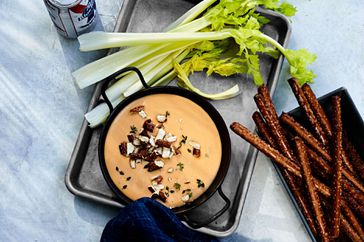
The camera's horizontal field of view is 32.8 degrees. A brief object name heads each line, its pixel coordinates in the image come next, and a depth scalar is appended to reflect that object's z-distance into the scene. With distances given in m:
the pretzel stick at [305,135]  1.34
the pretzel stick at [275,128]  1.34
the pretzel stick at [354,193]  1.32
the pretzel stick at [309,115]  1.35
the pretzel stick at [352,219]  1.31
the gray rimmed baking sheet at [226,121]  1.39
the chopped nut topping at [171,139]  1.35
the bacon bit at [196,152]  1.34
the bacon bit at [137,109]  1.38
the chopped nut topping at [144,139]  1.35
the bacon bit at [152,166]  1.33
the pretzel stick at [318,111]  1.36
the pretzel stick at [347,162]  1.35
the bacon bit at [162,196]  1.33
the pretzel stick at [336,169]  1.28
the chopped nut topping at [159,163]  1.33
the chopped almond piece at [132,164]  1.34
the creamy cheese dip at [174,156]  1.34
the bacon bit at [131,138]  1.35
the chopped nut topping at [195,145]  1.35
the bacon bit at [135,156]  1.34
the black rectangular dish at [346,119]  1.35
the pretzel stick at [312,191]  1.29
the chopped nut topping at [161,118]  1.36
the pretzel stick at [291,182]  1.32
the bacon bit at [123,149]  1.35
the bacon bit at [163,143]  1.34
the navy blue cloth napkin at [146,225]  1.27
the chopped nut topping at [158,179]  1.33
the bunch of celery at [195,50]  1.41
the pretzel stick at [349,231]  1.29
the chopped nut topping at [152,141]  1.34
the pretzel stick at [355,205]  1.32
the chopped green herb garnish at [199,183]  1.34
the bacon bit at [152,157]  1.34
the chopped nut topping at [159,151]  1.34
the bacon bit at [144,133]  1.35
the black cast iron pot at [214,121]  1.33
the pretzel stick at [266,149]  1.32
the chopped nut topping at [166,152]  1.33
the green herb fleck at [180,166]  1.34
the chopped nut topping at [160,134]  1.35
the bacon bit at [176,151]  1.34
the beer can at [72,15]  1.35
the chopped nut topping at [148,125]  1.35
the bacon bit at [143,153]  1.34
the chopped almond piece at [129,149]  1.35
